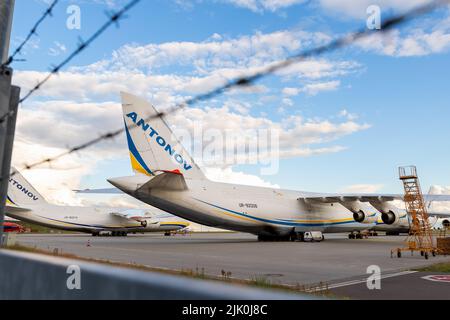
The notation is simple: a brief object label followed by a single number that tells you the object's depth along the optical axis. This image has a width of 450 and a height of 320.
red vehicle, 58.92
